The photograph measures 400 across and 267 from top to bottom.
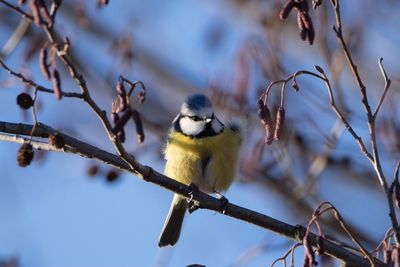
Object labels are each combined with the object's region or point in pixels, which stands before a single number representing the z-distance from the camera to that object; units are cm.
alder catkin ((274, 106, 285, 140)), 521
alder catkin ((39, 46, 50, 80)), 527
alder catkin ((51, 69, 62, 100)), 468
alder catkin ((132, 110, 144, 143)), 543
